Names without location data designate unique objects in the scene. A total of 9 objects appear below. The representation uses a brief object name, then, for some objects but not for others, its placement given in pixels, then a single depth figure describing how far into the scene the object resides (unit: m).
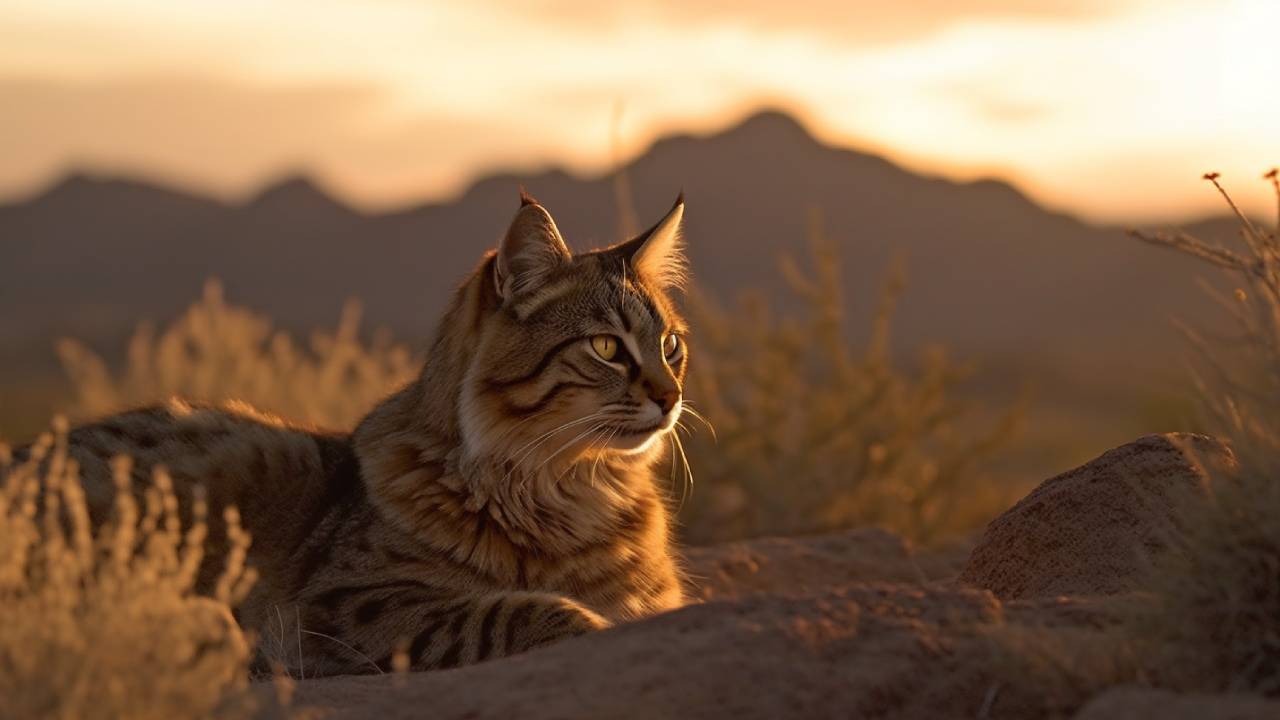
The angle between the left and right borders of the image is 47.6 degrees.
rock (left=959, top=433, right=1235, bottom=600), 5.54
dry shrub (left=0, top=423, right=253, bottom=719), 3.50
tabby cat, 5.53
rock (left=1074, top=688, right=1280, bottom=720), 3.32
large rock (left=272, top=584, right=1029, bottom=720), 3.72
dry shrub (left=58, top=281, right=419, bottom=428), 12.55
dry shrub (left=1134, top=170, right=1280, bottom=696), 3.80
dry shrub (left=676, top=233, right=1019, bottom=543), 11.67
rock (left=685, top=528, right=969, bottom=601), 7.61
